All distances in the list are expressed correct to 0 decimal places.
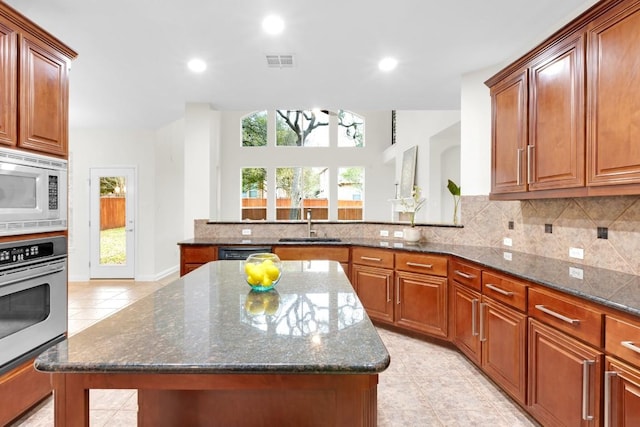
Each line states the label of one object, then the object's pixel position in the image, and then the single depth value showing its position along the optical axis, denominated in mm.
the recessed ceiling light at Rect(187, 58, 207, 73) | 3275
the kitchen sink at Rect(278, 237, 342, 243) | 4241
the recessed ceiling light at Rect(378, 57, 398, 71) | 3243
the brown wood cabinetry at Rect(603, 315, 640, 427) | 1312
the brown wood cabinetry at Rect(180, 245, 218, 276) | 3811
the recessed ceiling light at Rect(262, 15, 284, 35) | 2541
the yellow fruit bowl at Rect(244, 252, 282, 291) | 1505
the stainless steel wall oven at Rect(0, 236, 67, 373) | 1883
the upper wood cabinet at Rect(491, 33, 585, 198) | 1954
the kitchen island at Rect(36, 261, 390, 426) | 842
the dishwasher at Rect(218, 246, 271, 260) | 3756
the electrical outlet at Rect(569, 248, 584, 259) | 2293
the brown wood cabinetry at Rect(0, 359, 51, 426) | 1881
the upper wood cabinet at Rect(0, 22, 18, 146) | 1873
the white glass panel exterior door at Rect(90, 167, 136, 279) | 5867
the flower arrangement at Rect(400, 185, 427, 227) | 3791
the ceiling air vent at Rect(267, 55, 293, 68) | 3189
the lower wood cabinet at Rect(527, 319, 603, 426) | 1510
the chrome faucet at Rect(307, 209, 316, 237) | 4352
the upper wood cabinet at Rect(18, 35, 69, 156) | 2012
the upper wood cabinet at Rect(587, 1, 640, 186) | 1602
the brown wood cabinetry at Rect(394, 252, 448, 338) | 3066
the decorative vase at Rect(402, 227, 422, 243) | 3705
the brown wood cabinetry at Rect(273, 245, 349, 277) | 3766
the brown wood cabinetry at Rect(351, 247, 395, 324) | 3463
